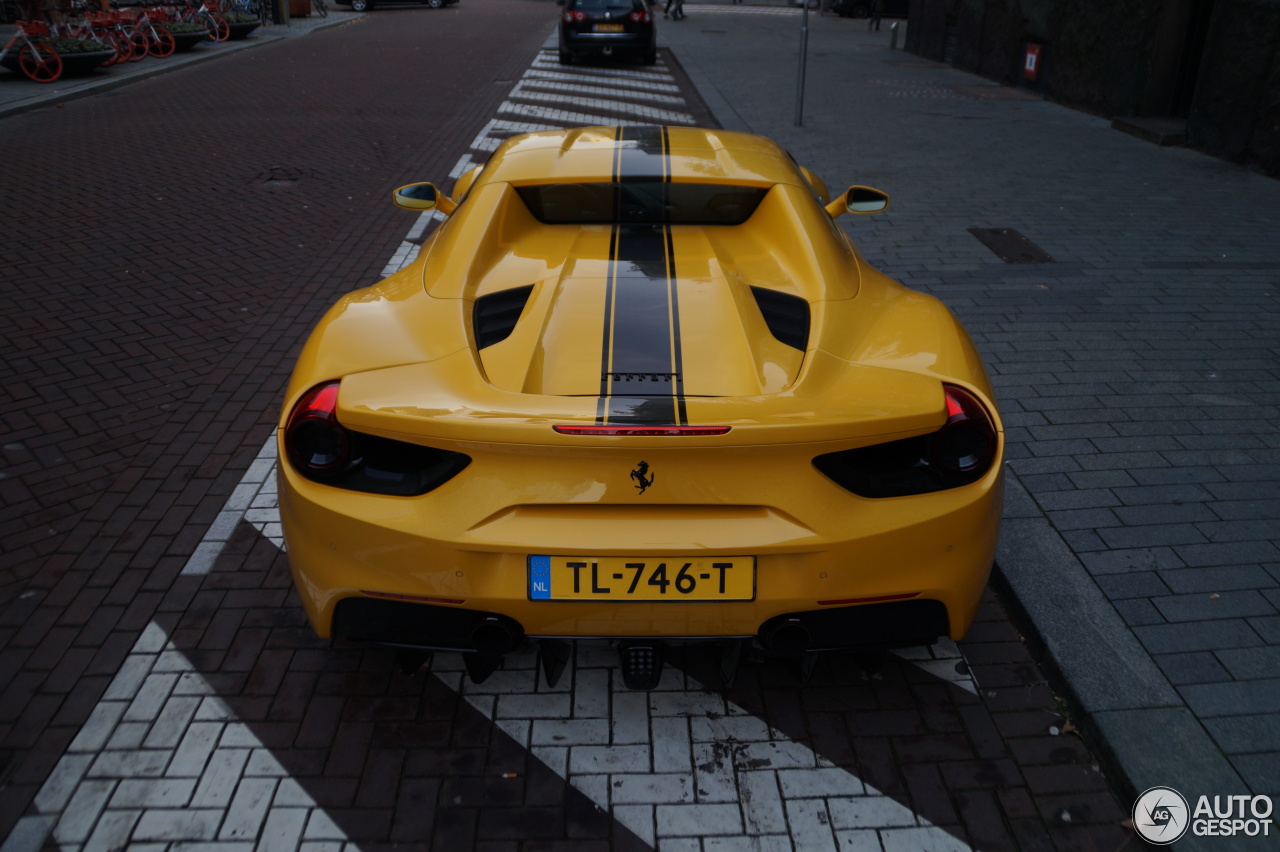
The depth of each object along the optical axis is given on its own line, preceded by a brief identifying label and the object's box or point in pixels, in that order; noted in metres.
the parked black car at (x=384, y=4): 33.44
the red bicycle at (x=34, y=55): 15.33
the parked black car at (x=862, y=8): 31.53
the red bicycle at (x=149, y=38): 18.27
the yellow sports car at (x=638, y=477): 2.32
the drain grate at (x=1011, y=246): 7.15
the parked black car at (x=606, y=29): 19.16
